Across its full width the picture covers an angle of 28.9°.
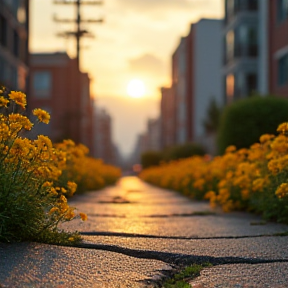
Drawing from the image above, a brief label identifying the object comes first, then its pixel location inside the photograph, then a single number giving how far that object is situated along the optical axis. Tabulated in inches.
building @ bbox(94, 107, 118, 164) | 4420.5
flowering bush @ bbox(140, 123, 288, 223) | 224.8
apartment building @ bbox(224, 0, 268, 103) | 1150.3
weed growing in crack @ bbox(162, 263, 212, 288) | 120.0
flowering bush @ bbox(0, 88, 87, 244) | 146.5
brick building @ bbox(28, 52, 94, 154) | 1958.7
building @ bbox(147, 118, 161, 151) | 4124.0
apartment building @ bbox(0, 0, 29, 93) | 1117.7
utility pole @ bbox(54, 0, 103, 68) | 1088.2
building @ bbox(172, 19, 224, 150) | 1845.5
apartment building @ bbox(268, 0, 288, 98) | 851.1
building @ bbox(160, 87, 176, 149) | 2522.0
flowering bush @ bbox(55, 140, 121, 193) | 309.9
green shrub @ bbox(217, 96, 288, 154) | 515.8
